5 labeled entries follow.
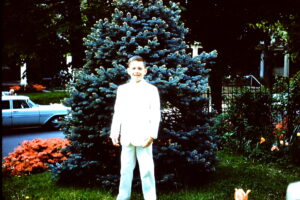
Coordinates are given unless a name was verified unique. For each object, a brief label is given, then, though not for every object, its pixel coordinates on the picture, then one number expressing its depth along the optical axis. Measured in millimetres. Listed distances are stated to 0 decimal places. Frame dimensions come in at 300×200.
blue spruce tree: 5348
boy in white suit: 4305
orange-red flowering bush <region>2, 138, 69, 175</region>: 6930
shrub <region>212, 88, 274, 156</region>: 8156
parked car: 13141
